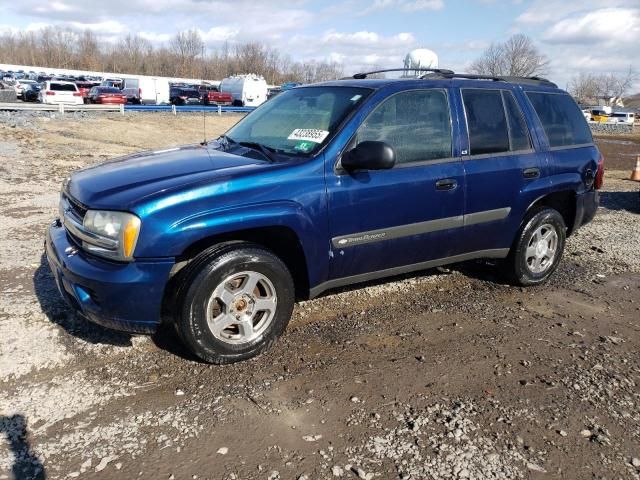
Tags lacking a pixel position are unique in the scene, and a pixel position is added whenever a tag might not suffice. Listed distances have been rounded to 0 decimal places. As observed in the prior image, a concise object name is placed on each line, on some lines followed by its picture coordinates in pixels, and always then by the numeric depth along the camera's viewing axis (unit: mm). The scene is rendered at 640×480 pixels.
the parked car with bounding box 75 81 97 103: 39772
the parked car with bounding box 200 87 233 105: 45281
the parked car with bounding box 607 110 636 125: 53275
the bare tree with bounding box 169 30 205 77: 116500
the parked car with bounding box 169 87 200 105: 44219
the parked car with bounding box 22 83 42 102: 37188
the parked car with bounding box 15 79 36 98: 38469
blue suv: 3199
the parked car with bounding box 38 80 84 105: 31984
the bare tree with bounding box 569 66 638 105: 115875
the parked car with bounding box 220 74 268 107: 45812
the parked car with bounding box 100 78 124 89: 54912
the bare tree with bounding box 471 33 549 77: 69812
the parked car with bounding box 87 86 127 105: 34625
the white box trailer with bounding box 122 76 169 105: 40500
